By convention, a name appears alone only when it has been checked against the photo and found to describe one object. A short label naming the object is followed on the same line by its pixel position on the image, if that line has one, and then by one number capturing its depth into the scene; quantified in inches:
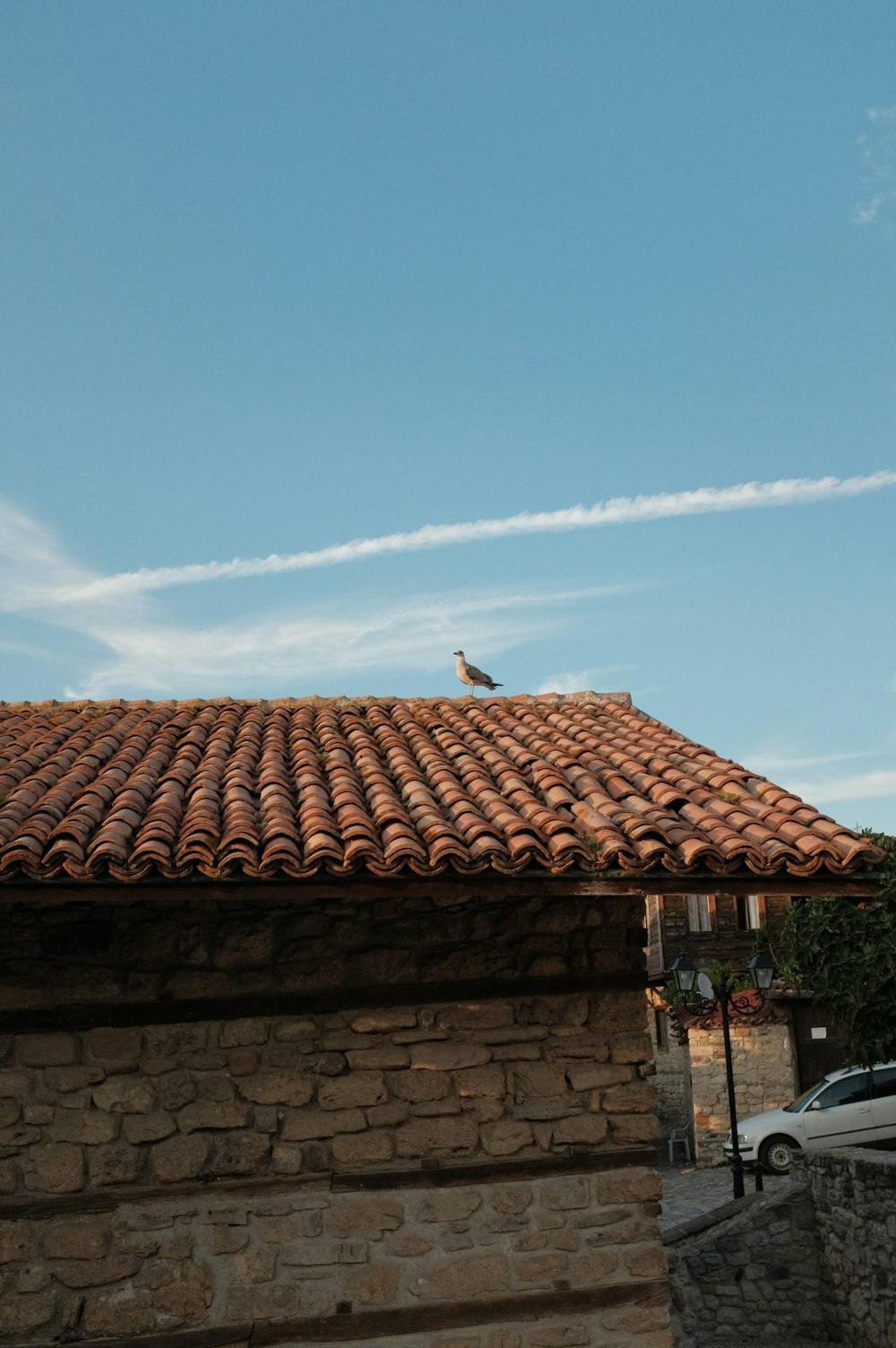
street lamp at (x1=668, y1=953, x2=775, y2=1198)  479.8
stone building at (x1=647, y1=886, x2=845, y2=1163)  784.9
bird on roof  429.1
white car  613.3
